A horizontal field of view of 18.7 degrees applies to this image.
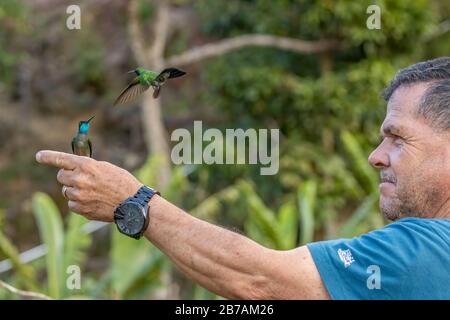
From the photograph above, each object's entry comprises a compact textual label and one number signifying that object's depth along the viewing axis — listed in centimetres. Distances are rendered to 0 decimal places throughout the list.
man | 360
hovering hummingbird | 379
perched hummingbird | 361
